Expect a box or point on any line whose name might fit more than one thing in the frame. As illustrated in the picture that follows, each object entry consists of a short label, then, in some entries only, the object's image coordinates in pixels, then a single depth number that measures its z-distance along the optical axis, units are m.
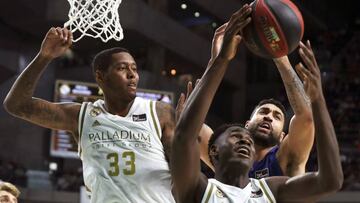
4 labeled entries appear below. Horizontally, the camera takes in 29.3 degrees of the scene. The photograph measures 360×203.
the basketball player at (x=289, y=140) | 4.30
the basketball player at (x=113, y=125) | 3.78
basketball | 3.19
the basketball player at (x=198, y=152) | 2.78
